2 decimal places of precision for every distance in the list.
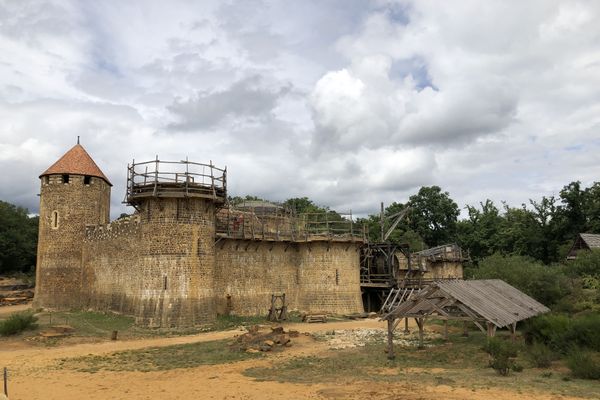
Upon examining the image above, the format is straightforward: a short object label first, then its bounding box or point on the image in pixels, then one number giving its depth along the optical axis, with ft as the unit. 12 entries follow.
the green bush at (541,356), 52.85
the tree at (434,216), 216.33
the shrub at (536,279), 81.25
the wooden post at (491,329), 52.57
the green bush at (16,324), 75.00
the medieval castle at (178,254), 82.74
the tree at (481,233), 191.93
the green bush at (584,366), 46.39
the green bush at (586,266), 94.55
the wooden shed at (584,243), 123.24
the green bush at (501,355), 48.31
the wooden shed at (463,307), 54.90
